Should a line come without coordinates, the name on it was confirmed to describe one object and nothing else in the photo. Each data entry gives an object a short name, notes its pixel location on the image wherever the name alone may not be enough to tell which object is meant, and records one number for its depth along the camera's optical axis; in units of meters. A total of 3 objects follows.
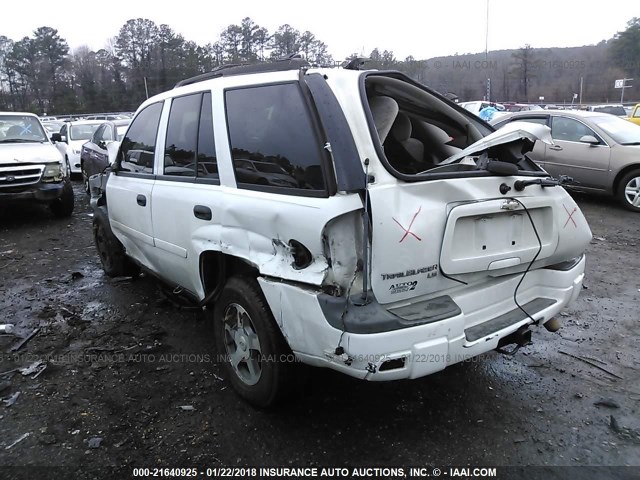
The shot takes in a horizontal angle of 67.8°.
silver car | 8.02
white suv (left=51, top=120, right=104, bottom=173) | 13.31
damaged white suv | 2.24
